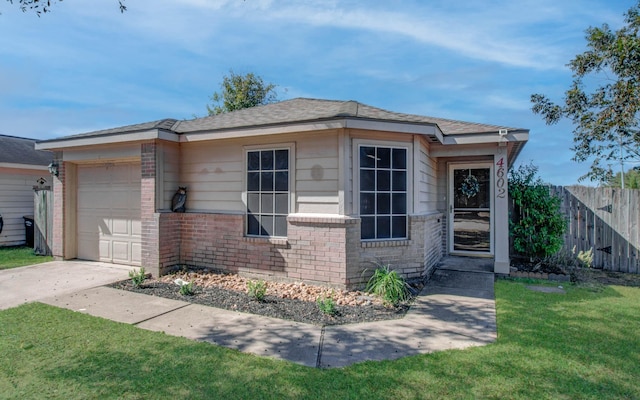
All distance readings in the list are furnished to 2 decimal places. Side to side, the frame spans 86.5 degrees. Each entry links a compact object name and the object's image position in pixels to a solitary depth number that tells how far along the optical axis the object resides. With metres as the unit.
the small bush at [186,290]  5.75
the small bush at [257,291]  5.35
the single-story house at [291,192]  6.00
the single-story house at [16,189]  11.82
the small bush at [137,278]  6.26
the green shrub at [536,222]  7.63
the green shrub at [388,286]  5.34
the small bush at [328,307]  4.73
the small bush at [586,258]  8.14
